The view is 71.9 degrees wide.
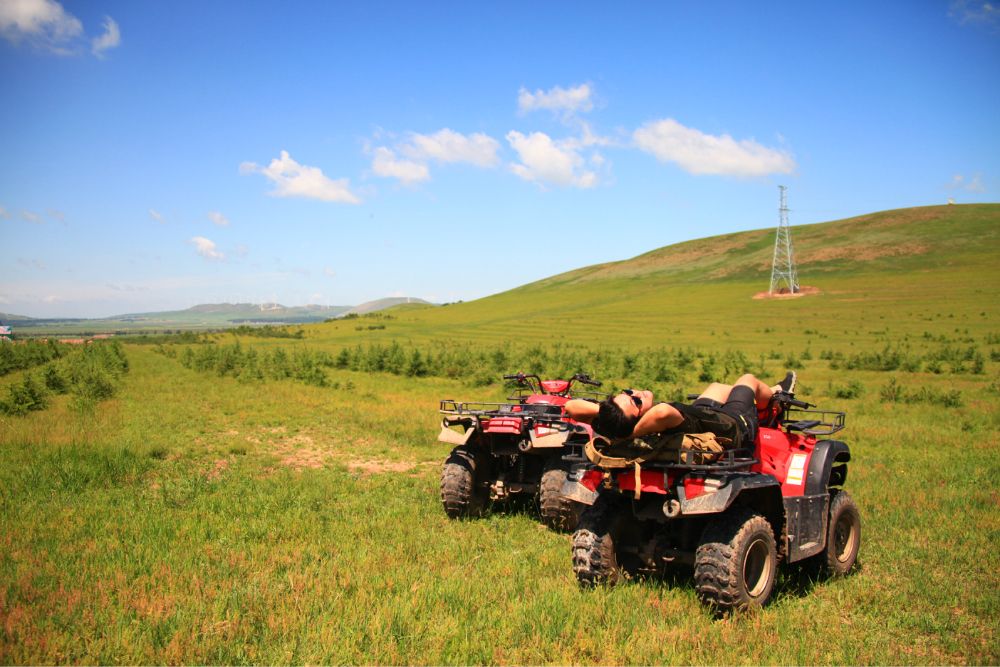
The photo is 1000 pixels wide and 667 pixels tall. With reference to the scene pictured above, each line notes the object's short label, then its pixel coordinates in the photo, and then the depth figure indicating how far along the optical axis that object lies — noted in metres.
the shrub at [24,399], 17.80
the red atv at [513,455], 8.84
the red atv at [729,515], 5.55
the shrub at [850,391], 22.86
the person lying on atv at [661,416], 5.32
